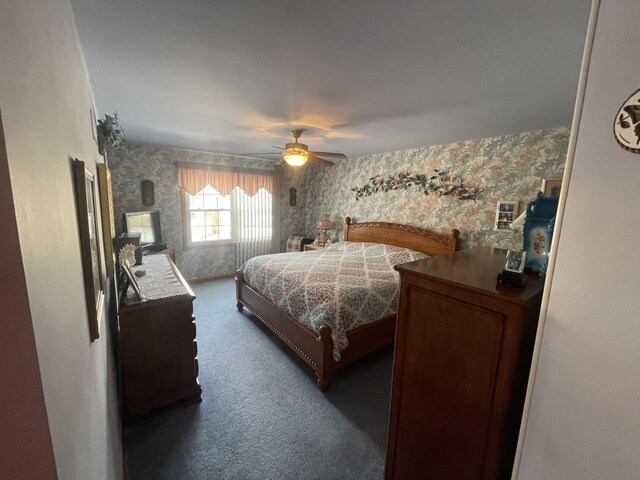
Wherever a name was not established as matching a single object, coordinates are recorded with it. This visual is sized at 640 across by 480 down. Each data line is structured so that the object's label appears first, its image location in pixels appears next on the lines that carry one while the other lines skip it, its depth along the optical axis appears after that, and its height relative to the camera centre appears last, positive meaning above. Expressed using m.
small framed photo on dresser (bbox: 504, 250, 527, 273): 0.92 -0.18
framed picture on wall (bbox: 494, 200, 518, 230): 2.86 -0.06
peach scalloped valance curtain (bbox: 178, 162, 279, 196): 4.23 +0.35
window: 4.52 -0.32
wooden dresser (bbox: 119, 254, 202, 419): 1.70 -1.01
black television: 3.37 -0.37
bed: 2.16 -1.17
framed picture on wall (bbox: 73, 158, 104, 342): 0.87 -0.15
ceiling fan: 2.71 +0.51
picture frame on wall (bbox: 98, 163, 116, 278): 1.70 -0.14
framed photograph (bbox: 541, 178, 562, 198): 2.30 +0.23
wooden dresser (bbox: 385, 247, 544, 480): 0.88 -0.60
